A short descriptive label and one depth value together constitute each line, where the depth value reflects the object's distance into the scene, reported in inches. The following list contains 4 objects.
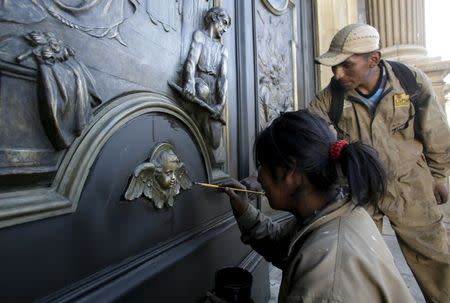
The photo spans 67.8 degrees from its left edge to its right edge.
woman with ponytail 32.4
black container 49.4
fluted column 209.4
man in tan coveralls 78.3
